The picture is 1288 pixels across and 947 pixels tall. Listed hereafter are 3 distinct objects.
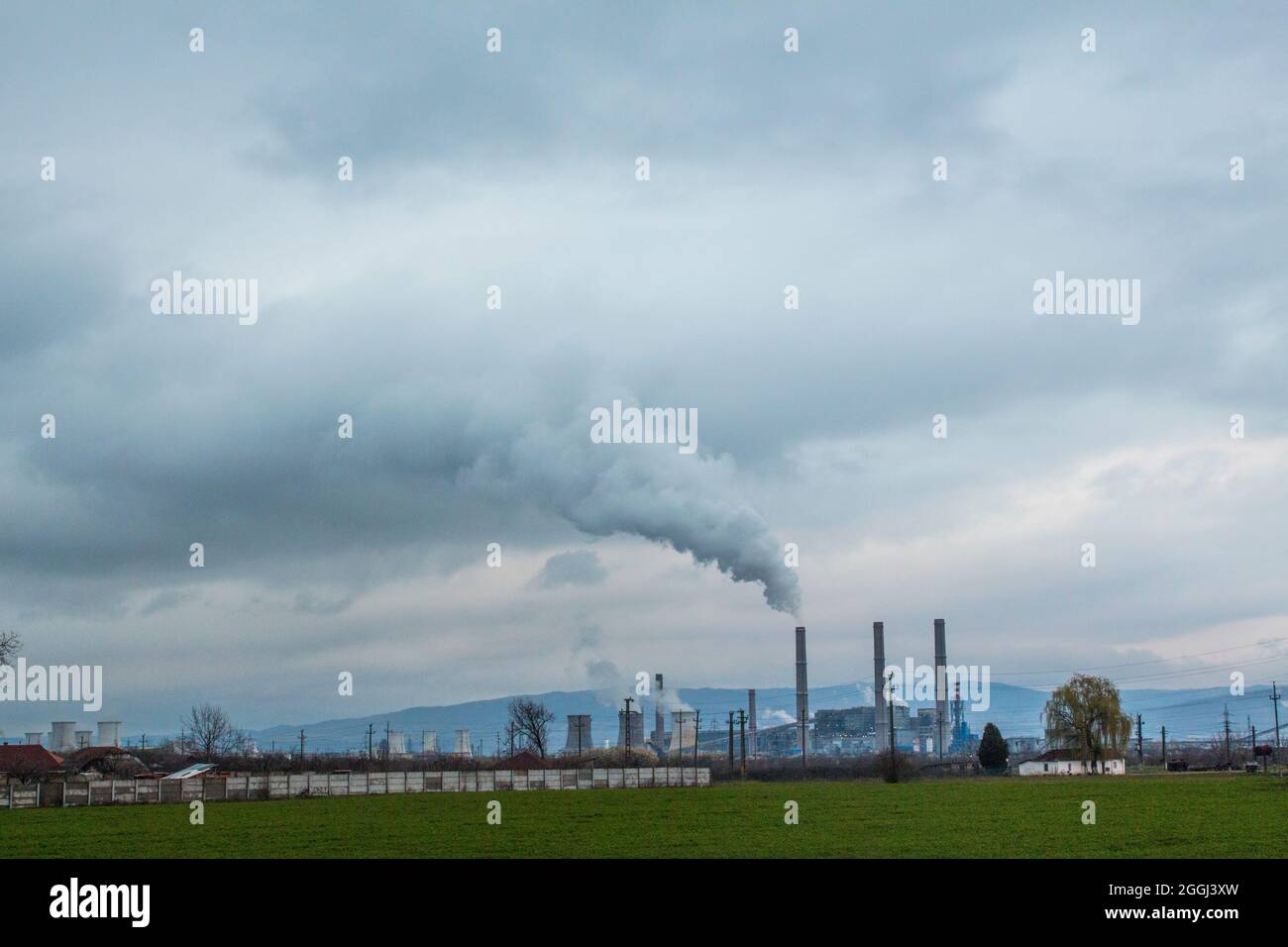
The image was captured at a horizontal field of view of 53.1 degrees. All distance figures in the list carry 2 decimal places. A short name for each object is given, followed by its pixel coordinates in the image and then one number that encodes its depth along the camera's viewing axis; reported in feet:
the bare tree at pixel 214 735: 426.92
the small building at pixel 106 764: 317.01
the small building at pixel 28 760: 307.74
